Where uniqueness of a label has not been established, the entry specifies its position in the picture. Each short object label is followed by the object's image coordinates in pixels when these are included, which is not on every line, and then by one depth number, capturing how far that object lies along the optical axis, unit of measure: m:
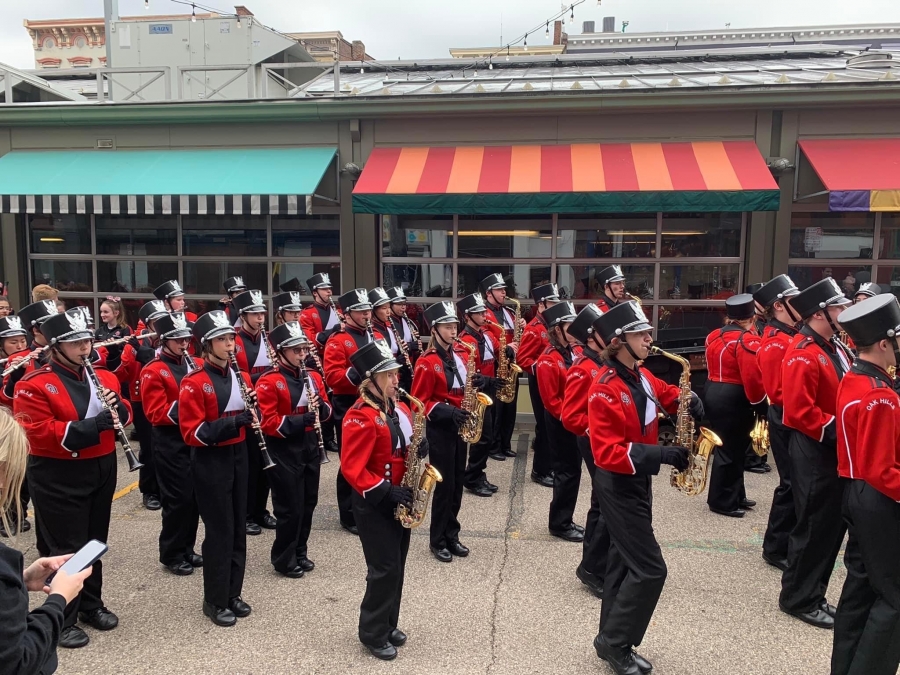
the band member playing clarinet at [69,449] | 4.69
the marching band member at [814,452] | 4.88
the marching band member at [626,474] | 4.20
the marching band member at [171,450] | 5.73
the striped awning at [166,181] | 10.68
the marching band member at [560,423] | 6.42
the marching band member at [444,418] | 5.94
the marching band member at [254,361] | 6.57
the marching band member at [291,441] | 5.54
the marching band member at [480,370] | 7.75
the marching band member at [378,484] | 4.39
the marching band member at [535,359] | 8.05
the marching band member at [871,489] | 3.65
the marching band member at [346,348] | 7.35
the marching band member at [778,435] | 5.75
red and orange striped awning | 9.86
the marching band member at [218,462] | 4.88
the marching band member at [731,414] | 6.94
